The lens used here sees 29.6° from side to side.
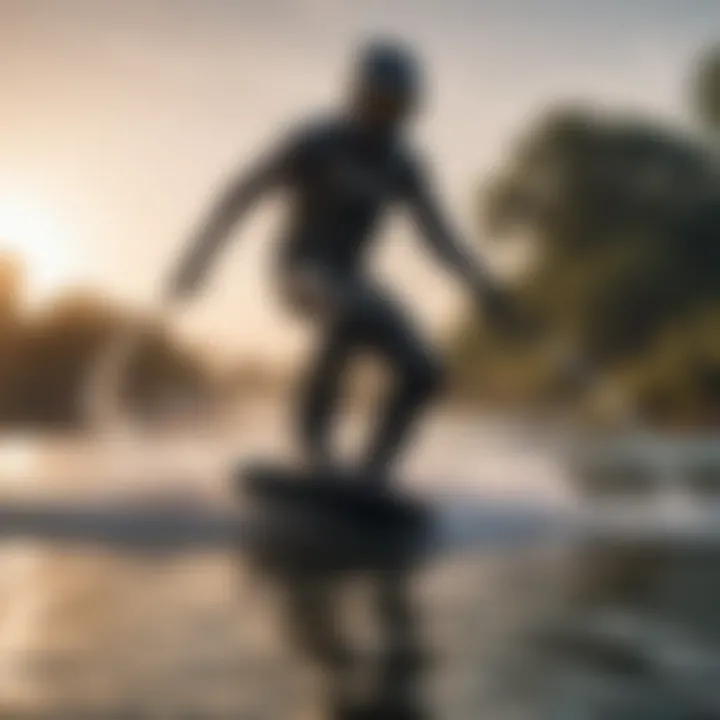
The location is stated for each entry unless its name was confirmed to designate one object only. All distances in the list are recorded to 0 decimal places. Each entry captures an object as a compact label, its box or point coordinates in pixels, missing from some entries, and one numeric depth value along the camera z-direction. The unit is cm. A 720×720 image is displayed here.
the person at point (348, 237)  452
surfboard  444
